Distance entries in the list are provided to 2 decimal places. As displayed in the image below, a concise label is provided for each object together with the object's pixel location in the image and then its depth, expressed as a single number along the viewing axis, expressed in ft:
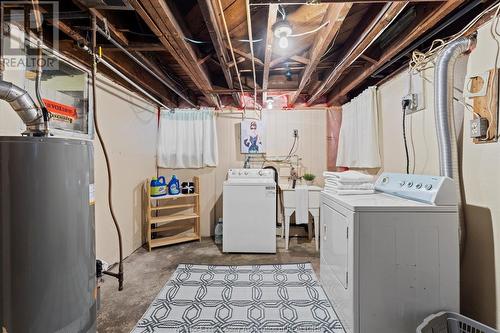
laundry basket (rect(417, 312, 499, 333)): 4.17
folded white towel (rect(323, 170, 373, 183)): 6.31
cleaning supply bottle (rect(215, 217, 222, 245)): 11.48
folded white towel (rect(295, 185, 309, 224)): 10.49
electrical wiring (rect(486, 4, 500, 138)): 4.59
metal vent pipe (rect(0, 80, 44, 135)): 3.57
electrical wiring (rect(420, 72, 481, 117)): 5.01
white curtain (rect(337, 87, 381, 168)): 9.07
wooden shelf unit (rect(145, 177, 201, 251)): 10.60
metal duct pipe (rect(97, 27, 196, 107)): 5.43
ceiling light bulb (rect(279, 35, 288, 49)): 5.55
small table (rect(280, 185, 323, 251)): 10.51
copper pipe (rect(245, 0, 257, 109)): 4.52
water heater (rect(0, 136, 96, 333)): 3.17
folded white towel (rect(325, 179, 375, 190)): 6.30
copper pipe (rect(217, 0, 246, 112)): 5.01
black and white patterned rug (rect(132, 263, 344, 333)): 5.71
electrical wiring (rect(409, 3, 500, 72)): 4.99
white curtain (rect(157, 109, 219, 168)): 12.22
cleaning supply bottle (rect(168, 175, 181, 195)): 11.34
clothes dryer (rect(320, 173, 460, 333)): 4.62
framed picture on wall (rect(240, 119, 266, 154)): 12.56
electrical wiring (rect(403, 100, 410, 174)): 7.20
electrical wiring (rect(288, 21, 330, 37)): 5.38
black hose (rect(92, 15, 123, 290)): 5.06
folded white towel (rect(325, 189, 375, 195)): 6.17
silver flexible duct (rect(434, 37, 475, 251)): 5.14
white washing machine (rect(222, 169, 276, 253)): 9.89
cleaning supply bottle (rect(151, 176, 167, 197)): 10.68
